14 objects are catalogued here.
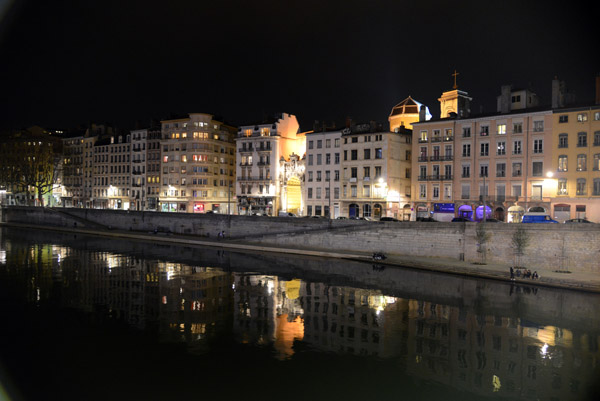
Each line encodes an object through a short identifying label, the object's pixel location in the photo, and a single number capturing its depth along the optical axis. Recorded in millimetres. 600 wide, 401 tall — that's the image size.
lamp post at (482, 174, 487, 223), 60988
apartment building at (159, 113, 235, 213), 98625
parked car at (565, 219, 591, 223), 48969
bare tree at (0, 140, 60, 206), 117125
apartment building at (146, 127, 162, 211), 104812
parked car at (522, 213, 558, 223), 50303
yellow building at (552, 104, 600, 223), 54000
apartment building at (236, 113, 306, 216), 87625
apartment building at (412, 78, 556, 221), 58312
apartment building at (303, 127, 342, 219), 78375
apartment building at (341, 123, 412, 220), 71312
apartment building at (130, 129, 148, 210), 108000
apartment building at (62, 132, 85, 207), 124475
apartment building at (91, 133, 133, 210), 112625
